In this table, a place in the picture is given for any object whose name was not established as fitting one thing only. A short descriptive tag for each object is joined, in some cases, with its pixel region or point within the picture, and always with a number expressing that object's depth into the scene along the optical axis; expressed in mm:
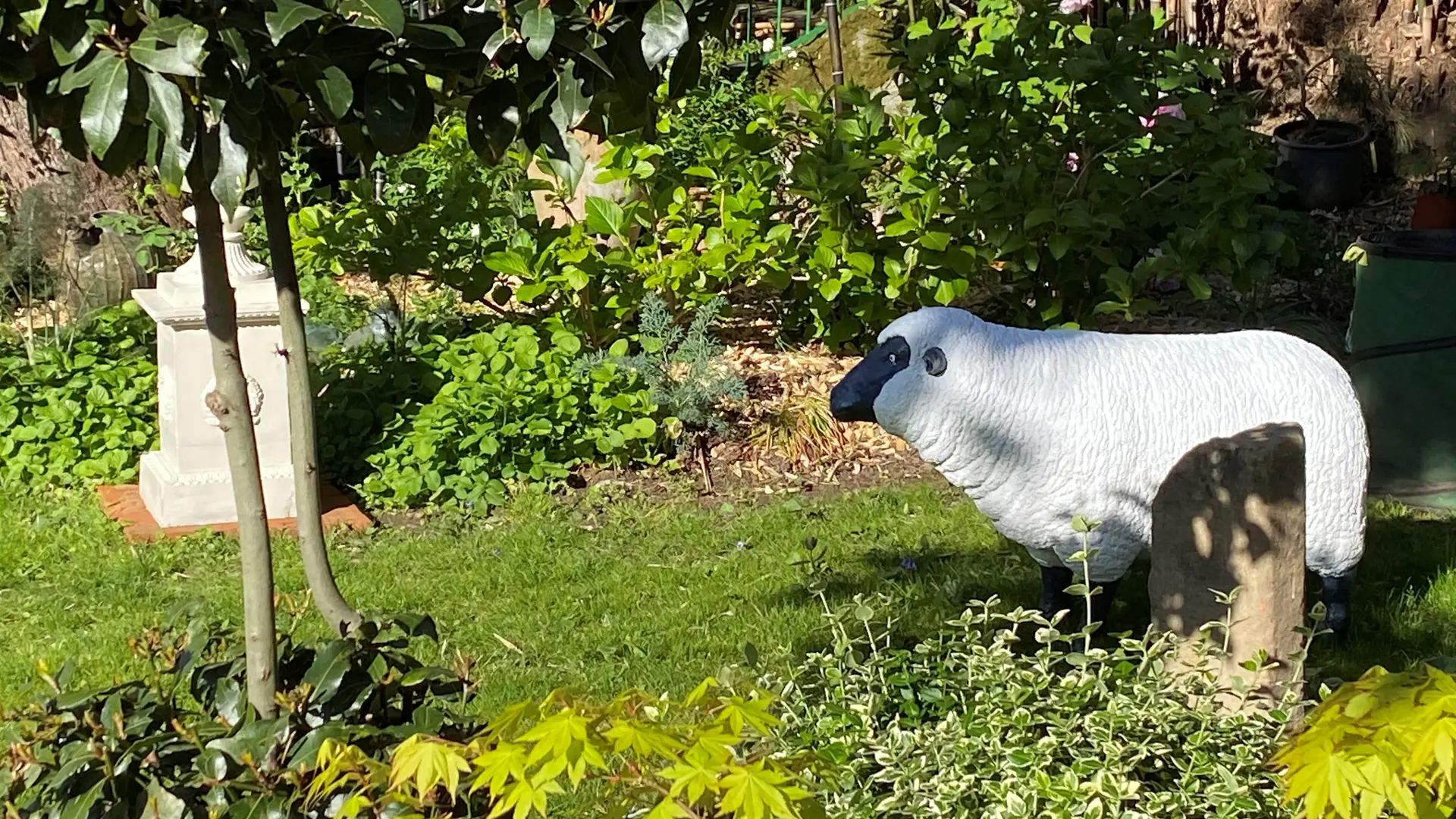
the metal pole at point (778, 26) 13070
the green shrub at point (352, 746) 1973
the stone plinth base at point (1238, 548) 3232
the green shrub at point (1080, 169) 6531
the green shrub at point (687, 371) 6352
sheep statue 3873
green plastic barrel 5734
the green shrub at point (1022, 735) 2498
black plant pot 10539
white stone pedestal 5770
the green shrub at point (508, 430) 6008
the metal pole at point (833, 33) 9734
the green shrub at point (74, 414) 6148
